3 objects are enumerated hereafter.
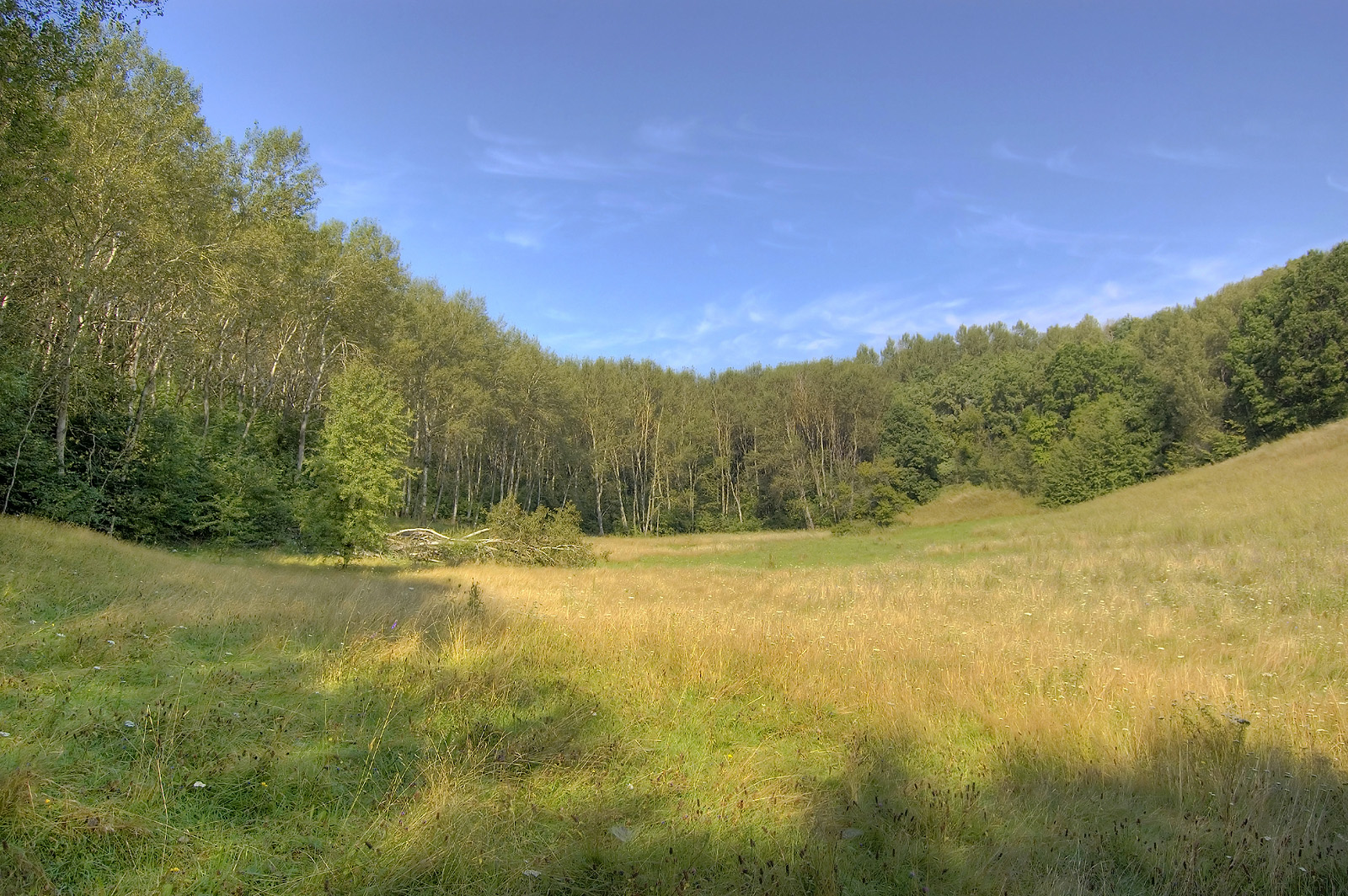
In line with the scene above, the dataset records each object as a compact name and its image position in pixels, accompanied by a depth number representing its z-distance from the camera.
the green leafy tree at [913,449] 67.06
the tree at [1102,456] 57.94
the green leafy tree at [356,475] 18.97
